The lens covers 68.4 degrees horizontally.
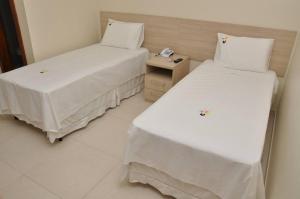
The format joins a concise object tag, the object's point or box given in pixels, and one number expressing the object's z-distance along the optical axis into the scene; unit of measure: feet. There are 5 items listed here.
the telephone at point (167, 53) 9.70
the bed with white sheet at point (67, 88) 6.64
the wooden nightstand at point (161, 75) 8.84
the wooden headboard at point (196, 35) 7.96
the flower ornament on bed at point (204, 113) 5.31
